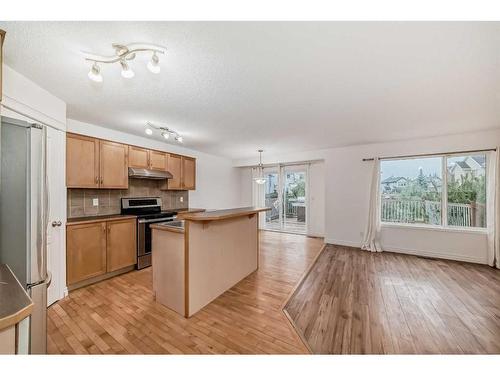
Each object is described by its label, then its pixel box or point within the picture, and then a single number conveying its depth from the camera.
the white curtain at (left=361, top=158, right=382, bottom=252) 4.37
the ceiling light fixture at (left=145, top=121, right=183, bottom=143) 3.18
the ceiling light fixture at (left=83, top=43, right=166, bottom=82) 1.41
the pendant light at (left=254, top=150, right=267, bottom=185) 5.92
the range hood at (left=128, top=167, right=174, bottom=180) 3.53
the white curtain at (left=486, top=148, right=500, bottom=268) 3.41
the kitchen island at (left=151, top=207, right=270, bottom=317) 2.08
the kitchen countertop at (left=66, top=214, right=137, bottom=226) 2.72
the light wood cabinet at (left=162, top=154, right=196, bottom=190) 4.32
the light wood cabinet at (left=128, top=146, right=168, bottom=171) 3.60
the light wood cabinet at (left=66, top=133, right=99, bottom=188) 2.78
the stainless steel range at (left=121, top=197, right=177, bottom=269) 3.37
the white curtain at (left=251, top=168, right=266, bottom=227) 6.83
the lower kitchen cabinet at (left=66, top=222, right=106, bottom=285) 2.58
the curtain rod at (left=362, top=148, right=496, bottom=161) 3.66
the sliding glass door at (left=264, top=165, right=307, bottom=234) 6.13
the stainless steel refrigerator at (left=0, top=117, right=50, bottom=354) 1.21
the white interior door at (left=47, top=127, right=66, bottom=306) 2.30
